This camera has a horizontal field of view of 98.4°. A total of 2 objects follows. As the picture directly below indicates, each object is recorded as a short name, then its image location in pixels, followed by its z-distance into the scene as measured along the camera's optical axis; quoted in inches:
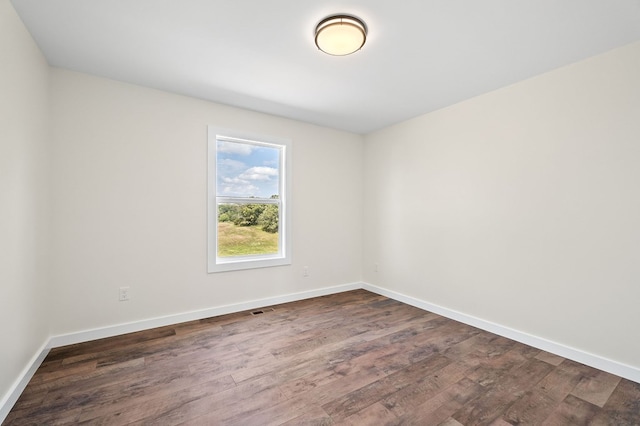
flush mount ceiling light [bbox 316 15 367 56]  73.0
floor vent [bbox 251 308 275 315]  131.2
